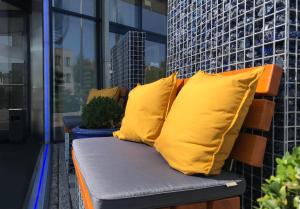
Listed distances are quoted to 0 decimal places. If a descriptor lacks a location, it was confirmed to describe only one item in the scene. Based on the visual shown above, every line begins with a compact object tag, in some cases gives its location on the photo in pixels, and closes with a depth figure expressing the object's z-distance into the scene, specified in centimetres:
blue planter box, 263
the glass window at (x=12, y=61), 656
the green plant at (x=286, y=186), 68
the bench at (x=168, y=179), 111
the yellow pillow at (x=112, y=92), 440
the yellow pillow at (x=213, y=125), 127
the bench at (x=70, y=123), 325
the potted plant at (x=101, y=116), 285
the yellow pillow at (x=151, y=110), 194
